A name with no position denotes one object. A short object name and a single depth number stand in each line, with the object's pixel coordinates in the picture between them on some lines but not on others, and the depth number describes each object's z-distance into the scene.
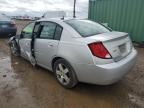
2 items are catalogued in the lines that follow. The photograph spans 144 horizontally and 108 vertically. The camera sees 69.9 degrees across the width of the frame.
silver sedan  1.84
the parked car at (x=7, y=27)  5.72
